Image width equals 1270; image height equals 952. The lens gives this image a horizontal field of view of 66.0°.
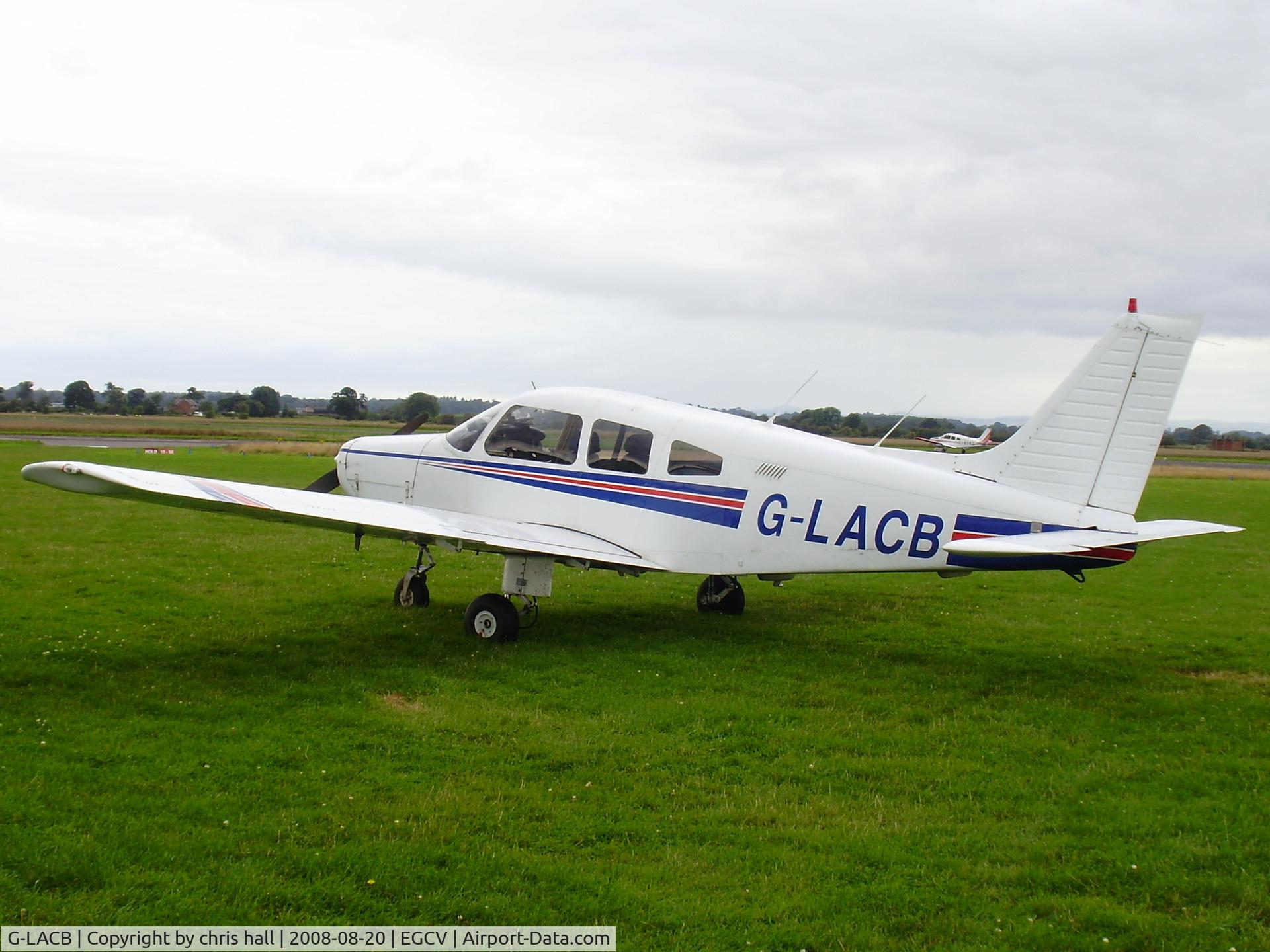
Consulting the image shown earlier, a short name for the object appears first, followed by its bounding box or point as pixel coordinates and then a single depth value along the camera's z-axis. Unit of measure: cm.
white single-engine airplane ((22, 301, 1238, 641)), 823
